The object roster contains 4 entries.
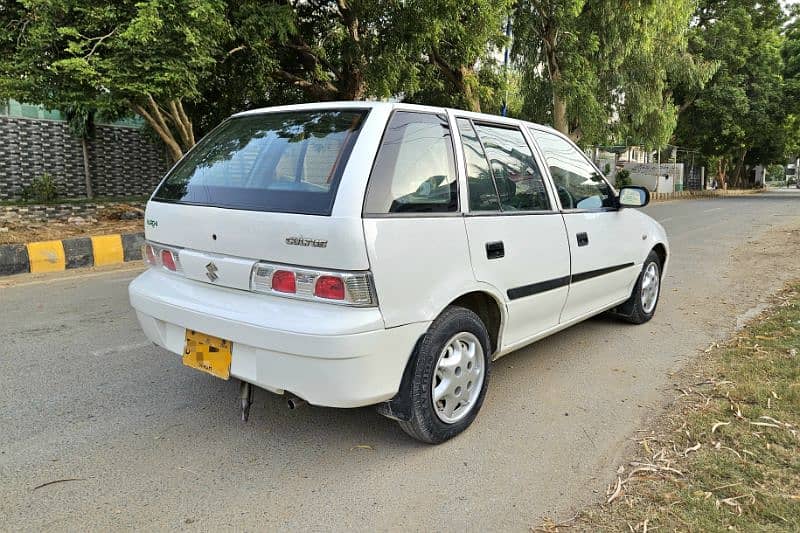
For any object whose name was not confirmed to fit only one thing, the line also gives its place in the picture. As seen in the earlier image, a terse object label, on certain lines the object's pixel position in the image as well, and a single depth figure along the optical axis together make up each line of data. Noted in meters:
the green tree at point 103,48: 7.30
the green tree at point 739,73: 24.00
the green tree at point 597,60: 13.44
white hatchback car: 2.38
